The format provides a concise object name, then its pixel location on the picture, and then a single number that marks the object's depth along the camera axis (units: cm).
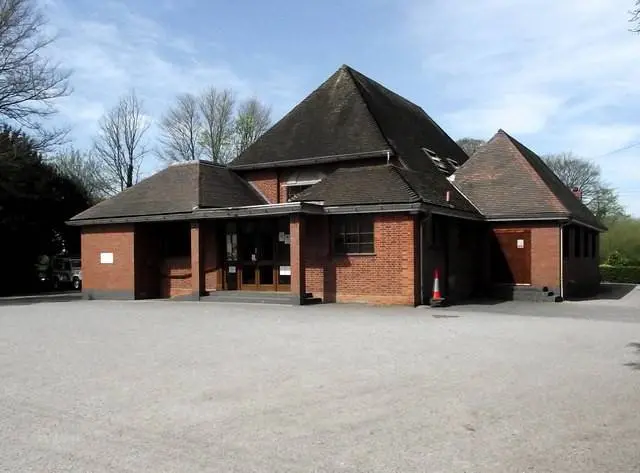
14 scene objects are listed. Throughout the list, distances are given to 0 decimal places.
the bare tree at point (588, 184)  6000
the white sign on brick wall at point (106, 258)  2198
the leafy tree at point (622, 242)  4478
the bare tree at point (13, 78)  2720
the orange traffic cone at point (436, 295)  1716
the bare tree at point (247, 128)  5241
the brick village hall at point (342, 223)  1762
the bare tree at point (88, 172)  5403
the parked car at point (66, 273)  3691
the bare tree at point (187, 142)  5475
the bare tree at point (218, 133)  5291
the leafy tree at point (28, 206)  3050
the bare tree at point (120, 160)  5347
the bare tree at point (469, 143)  5926
